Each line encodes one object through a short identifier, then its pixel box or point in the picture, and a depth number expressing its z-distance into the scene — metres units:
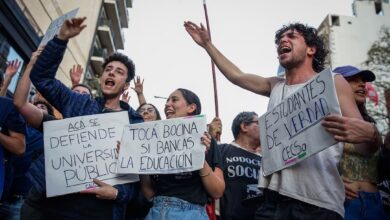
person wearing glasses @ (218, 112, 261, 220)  3.10
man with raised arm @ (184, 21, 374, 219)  1.70
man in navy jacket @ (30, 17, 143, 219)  2.03
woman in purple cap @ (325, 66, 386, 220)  2.22
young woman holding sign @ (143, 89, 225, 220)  2.20
